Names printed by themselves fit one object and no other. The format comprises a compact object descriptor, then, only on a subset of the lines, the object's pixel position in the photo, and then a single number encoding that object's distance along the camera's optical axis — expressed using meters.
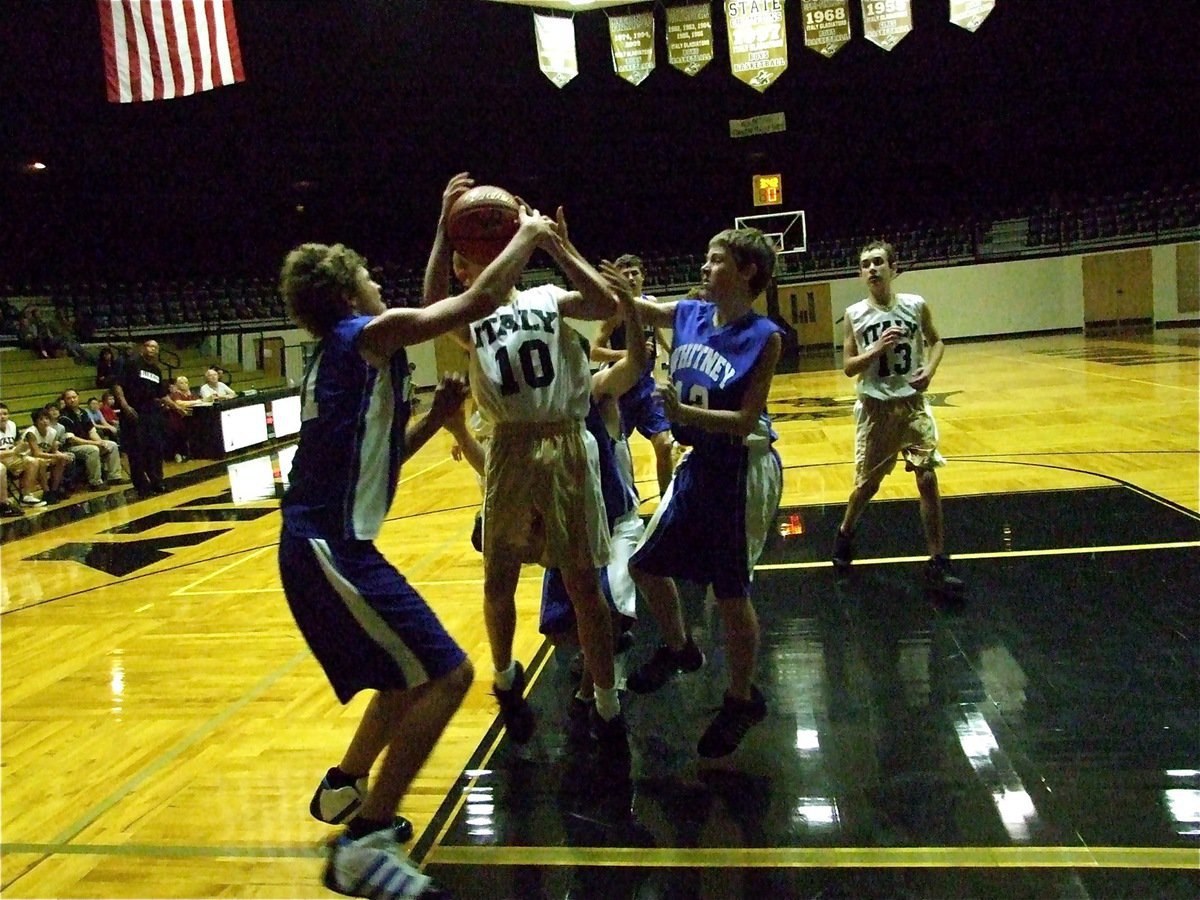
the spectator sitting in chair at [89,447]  10.38
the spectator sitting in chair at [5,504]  8.97
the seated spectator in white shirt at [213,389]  12.65
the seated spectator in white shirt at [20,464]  9.41
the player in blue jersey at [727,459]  2.78
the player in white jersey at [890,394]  4.40
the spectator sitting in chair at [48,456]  9.72
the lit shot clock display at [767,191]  19.84
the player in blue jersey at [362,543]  2.16
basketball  2.66
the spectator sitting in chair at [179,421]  12.17
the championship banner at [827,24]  11.62
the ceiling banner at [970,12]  10.40
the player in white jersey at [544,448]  2.77
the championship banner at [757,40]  11.70
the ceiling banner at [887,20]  11.36
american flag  7.93
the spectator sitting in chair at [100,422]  11.06
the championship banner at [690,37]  12.06
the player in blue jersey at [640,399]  3.85
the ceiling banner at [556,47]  11.92
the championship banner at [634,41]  12.30
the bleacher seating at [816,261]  17.64
